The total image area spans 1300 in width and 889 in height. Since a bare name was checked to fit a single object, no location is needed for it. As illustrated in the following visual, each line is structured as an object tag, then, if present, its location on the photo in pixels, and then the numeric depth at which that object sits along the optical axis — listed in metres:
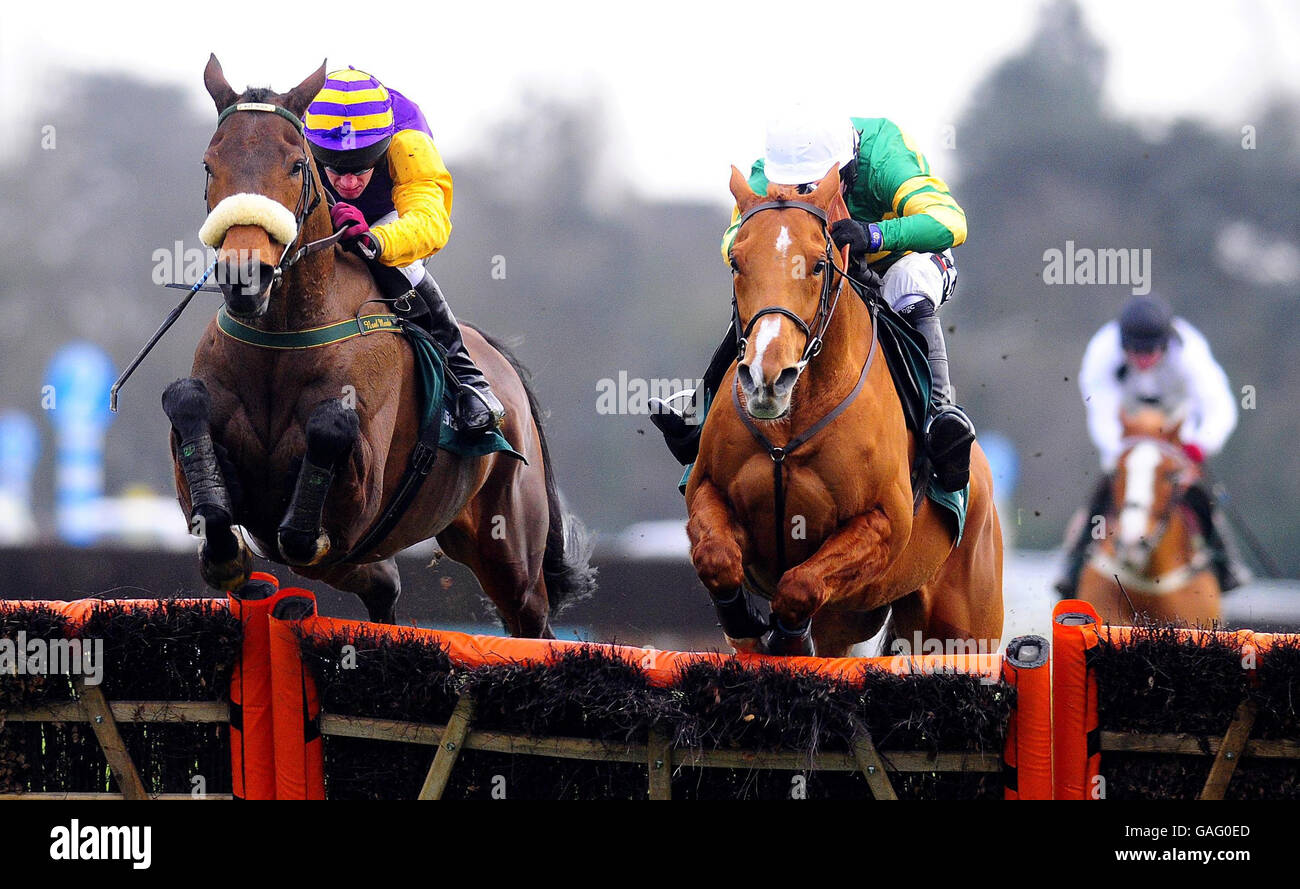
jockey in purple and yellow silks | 9.38
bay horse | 8.08
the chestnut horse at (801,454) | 7.62
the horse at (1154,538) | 14.55
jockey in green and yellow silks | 8.31
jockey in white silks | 14.63
